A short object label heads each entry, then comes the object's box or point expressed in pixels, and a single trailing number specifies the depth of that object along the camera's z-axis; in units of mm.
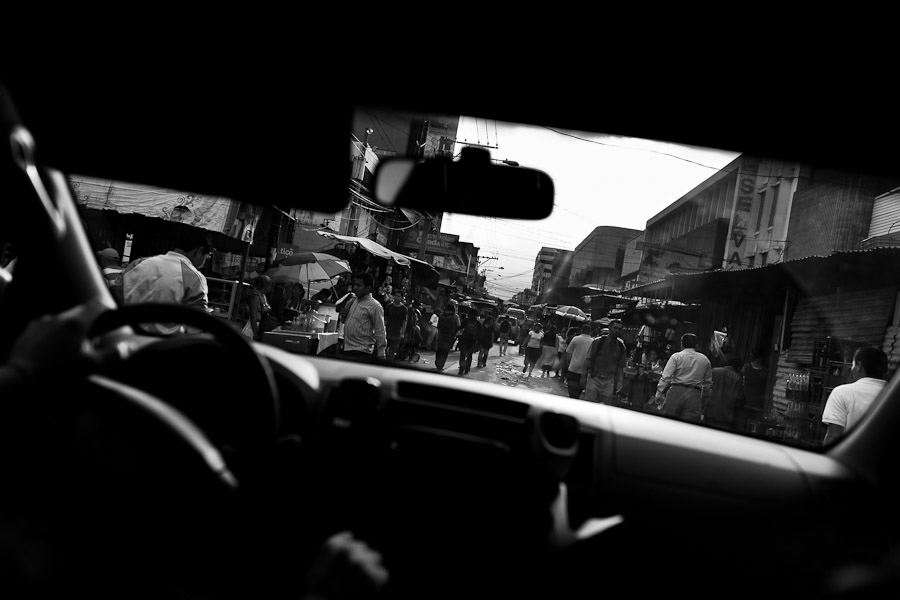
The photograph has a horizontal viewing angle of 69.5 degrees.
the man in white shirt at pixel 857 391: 5284
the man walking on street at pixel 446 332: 15383
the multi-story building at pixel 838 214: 12547
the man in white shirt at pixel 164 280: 5719
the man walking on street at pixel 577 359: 12656
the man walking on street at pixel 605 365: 11242
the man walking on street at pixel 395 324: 14172
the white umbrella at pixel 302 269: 13766
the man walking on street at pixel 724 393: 9000
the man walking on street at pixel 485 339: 19969
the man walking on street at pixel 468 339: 16625
